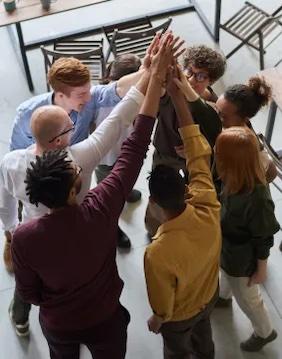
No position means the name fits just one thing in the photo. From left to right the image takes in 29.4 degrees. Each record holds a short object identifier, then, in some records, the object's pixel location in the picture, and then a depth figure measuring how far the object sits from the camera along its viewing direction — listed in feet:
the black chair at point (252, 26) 15.62
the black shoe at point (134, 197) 12.92
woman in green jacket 7.63
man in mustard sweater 6.85
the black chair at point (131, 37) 15.07
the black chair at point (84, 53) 14.47
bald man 7.57
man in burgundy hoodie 6.41
